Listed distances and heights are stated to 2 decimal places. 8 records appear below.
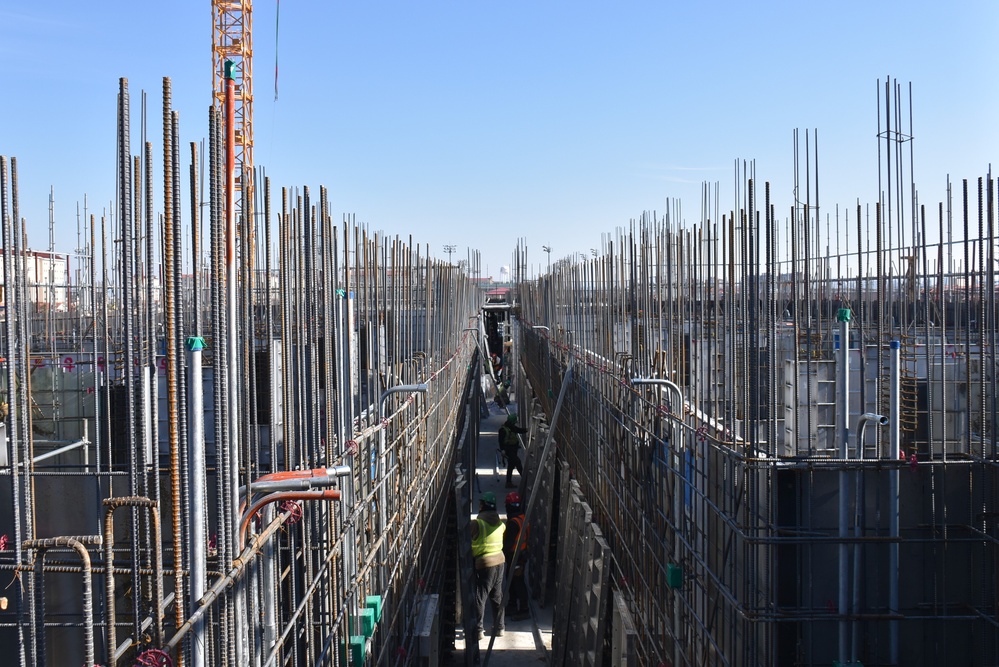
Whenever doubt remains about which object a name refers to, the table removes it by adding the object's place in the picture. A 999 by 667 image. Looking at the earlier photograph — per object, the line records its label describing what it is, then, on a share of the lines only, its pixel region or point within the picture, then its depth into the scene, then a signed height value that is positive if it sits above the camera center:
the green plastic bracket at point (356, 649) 4.03 -1.56
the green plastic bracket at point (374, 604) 4.45 -1.47
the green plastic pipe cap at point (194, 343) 2.22 -0.03
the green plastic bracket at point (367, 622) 4.30 -1.52
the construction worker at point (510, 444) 12.57 -1.76
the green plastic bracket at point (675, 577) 4.65 -1.40
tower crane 28.70 +9.82
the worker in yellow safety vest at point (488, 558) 7.63 -2.12
